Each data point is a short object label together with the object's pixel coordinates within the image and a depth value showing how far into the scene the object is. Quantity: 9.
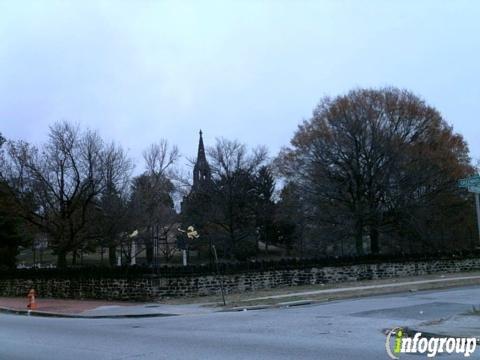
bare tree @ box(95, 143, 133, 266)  38.84
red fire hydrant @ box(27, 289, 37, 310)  25.17
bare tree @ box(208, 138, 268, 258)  61.00
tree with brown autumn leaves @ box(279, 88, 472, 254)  45.62
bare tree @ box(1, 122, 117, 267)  35.97
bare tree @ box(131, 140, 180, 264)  52.12
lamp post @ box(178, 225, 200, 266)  26.70
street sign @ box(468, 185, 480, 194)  22.17
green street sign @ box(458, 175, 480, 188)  22.78
